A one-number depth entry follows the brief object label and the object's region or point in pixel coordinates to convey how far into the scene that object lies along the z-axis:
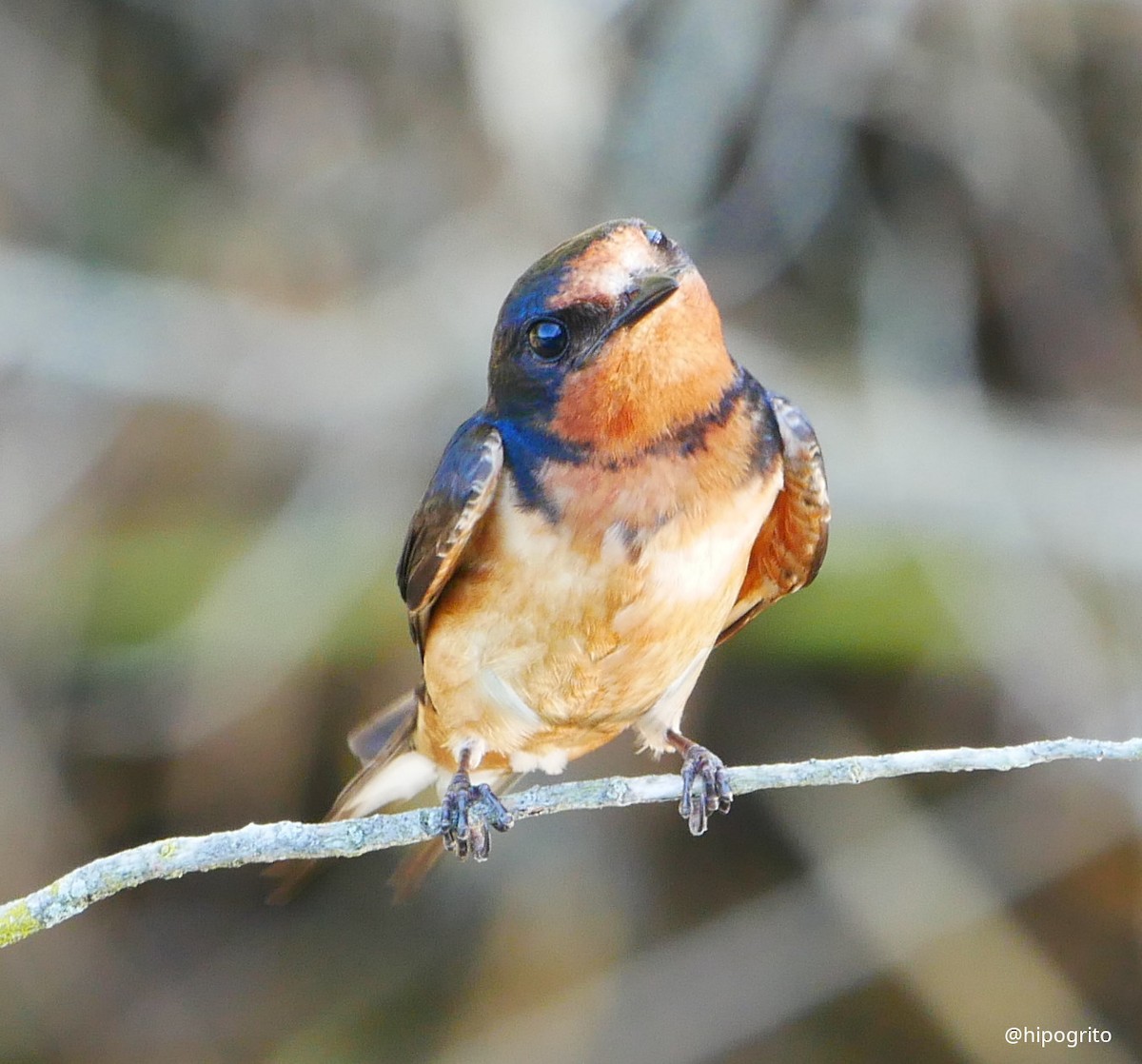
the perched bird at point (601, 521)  2.47
